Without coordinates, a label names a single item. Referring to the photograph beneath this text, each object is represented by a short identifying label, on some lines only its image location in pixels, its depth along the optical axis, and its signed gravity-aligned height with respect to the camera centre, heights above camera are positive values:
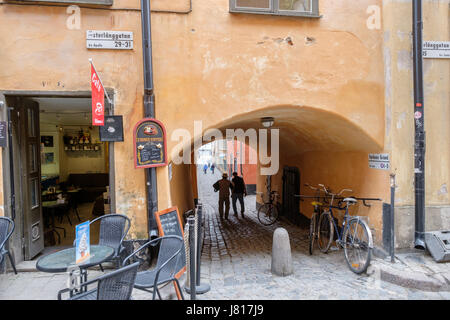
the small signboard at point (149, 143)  4.70 +0.17
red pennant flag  4.22 +0.83
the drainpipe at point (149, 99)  4.71 +0.90
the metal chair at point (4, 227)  4.18 -1.02
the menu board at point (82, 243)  3.17 -0.99
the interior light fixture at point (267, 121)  6.52 +0.67
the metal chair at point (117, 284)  2.57 -1.19
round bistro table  3.20 -1.23
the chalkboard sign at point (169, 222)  4.64 -1.15
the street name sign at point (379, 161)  5.23 -0.25
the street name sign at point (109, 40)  4.73 +1.89
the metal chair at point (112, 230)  4.46 -1.17
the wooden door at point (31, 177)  4.99 -0.37
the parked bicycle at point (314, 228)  6.00 -1.69
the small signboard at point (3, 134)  4.55 +0.37
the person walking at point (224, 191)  10.75 -1.47
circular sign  5.11 +0.56
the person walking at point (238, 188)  11.15 -1.43
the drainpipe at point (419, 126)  5.10 +0.37
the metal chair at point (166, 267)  3.33 -1.40
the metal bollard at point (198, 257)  4.18 -1.53
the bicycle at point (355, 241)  4.62 -1.62
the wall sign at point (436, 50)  5.25 +1.75
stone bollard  4.78 -1.76
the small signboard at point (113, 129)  4.72 +0.42
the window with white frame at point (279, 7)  5.06 +2.56
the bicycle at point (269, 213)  10.10 -2.22
